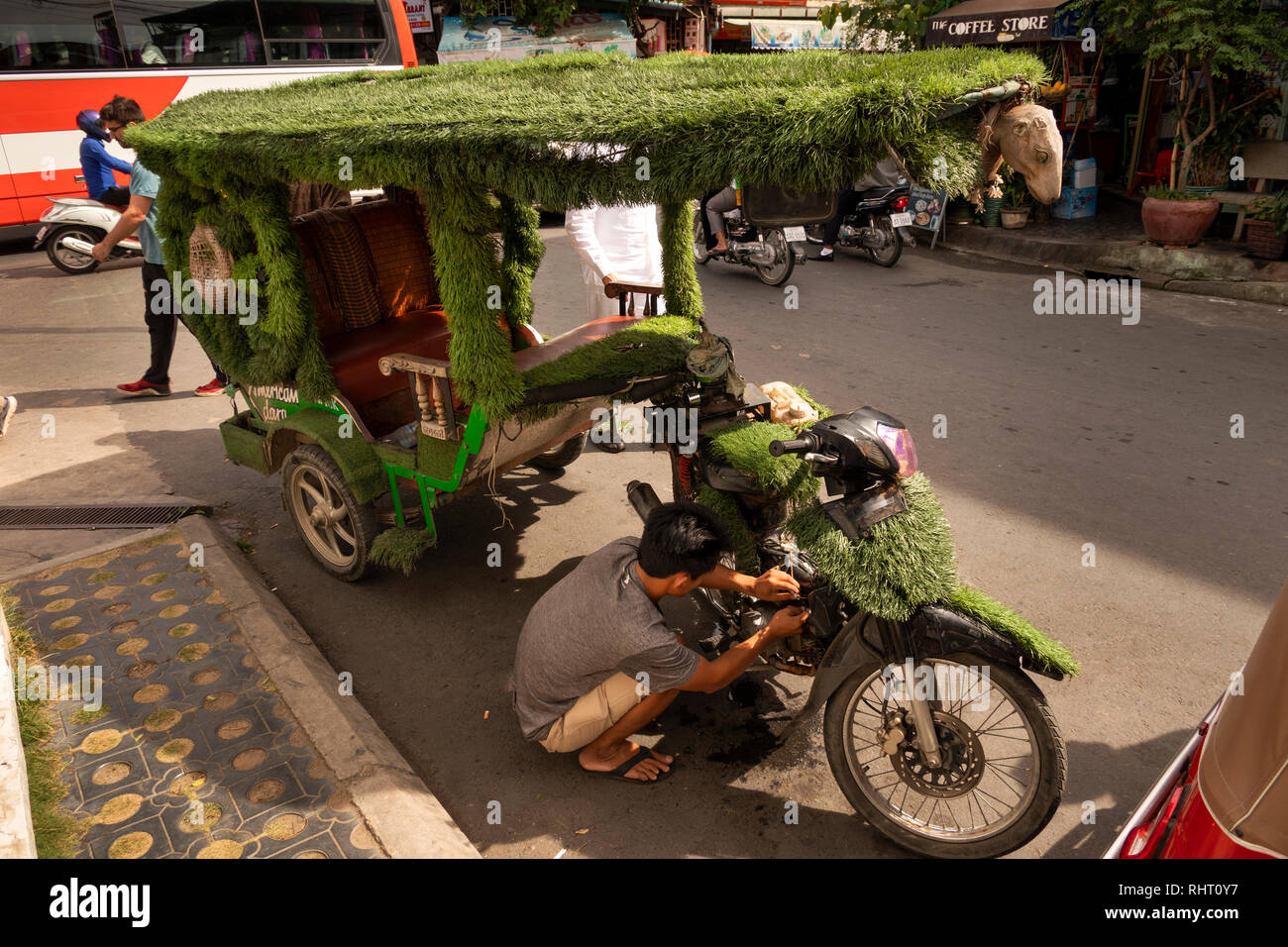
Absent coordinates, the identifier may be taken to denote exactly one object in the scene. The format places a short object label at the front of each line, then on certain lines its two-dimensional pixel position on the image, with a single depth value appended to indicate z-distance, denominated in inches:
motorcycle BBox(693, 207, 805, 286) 382.9
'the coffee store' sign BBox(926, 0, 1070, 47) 442.3
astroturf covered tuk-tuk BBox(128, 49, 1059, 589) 97.0
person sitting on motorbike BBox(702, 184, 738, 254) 398.3
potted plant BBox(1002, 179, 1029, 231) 466.0
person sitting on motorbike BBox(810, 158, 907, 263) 425.7
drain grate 197.2
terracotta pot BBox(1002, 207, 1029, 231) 466.3
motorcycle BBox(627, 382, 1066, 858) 102.0
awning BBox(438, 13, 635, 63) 639.1
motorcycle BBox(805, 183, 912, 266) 413.4
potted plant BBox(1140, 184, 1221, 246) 377.1
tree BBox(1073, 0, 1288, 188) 352.8
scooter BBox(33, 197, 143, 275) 436.5
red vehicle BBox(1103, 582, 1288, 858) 61.3
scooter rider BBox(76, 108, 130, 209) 322.0
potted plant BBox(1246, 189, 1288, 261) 351.3
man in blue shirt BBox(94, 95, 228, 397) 237.5
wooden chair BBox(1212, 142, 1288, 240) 376.5
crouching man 112.9
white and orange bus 442.9
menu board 458.9
